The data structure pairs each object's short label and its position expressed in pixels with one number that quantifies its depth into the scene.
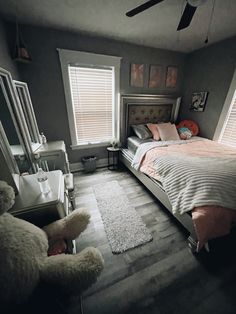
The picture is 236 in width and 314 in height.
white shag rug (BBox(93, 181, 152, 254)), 1.52
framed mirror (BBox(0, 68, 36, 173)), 1.30
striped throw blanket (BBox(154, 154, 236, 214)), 1.28
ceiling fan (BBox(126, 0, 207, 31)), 1.25
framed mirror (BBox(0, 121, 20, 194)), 0.95
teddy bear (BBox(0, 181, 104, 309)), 0.58
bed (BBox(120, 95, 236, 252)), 1.26
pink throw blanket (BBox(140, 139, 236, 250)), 1.23
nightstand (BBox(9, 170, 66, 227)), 0.94
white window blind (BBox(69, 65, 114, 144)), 2.51
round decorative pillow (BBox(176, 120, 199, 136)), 3.18
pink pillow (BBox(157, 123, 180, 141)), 2.78
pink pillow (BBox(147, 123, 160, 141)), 2.81
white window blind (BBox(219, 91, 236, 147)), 2.57
